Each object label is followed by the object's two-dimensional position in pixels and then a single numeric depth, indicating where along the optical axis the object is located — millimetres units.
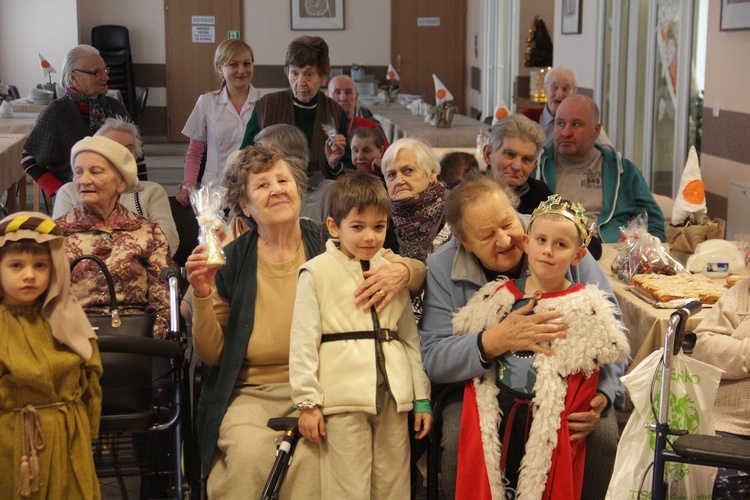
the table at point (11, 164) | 6910
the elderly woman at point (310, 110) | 4734
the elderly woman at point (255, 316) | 2691
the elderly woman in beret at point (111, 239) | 3191
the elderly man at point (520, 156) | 3920
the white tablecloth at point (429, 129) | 7586
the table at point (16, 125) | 8430
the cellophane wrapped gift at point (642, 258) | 3469
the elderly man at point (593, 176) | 4375
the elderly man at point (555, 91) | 5945
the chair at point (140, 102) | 14055
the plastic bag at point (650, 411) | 2508
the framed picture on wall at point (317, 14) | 15141
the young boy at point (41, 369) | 2533
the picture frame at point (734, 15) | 5309
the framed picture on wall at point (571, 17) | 8703
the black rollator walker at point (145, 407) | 2730
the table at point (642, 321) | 3037
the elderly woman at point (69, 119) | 4773
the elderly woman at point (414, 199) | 3549
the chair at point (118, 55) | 14414
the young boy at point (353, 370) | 2646
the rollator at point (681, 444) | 2225
